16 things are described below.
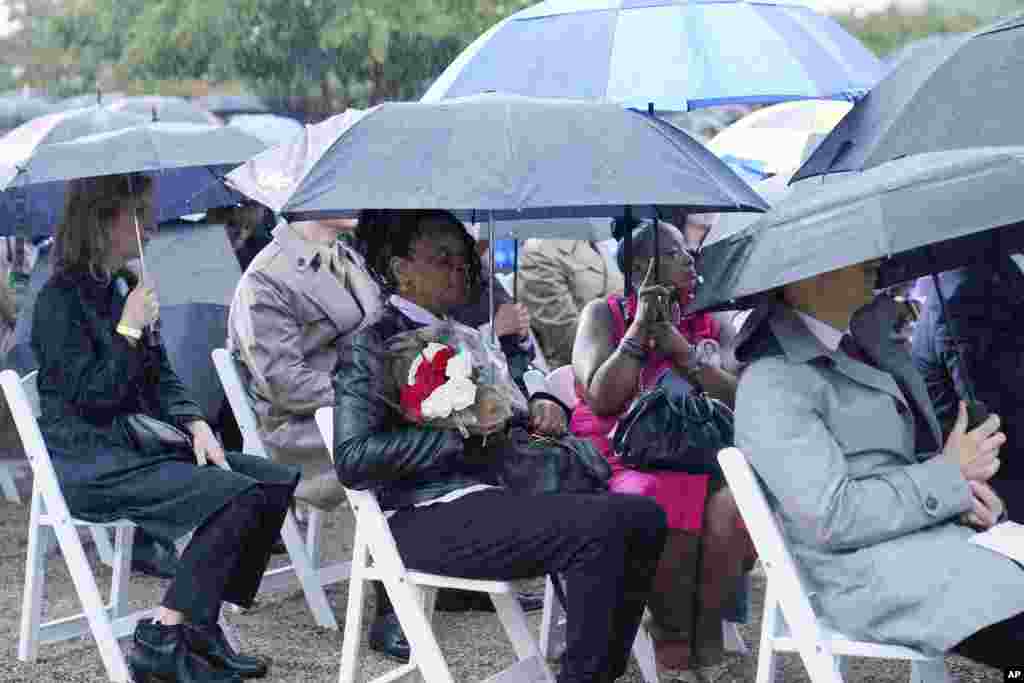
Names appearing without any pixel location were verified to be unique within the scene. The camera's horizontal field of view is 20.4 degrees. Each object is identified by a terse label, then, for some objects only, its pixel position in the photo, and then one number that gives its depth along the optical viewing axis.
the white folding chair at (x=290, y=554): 10.09
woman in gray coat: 6.31
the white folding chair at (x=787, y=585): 6.45
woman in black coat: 8.61
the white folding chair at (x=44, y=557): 8.82
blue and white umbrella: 9.59
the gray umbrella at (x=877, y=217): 6.18
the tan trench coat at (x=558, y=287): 13.39
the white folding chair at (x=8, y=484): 14.37
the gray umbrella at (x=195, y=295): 12.12
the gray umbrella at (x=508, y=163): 6.94
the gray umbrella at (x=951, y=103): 7.53
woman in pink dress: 8.52
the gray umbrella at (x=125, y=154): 9.01
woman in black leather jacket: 7.09
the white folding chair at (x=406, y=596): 7.43
